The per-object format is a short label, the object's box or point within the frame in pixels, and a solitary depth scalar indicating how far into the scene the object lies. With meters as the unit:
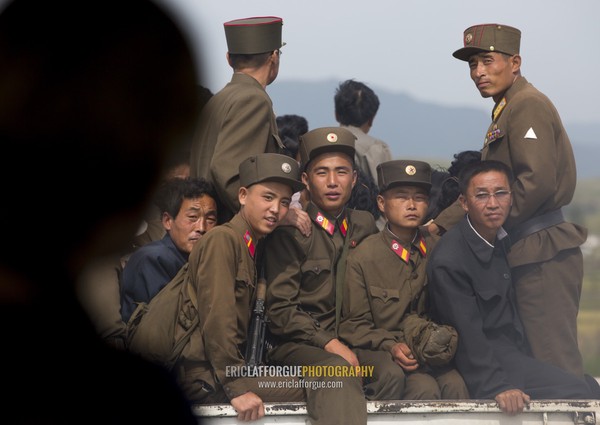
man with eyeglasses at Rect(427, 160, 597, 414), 10.30
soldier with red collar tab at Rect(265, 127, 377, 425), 9.96
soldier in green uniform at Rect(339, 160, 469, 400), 10.23
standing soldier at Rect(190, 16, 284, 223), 10.38
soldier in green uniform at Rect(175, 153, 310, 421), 9.41
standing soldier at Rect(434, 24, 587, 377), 10.87
